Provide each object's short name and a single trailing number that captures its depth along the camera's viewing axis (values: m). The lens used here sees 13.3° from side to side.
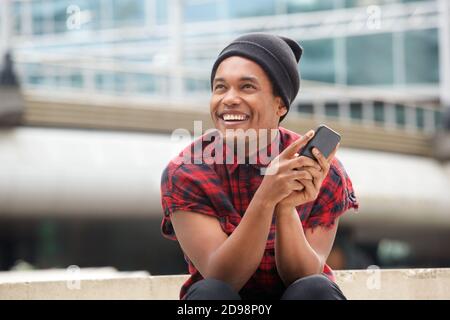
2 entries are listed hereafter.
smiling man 5.93
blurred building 27.62
